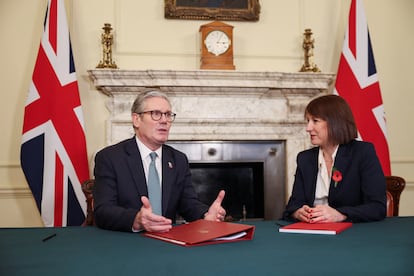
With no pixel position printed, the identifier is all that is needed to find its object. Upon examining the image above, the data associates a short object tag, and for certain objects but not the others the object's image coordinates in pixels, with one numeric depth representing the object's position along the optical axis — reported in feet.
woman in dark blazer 7.00
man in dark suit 6.53
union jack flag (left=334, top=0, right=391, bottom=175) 12.00
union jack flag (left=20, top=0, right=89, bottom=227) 10.77
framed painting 12.57
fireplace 12.05
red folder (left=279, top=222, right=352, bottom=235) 5.42
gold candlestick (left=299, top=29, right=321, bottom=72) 12.74
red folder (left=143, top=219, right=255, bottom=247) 4.78
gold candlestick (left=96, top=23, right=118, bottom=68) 11.93
